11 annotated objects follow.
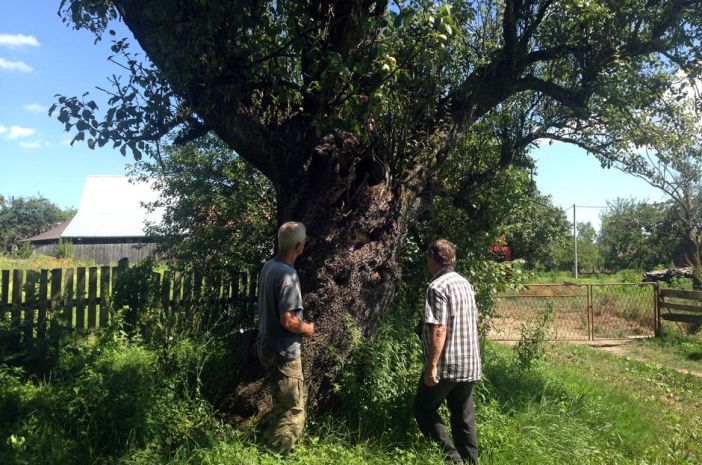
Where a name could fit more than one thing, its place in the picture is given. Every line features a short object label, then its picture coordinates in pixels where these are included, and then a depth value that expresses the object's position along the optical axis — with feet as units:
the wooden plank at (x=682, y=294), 41.57
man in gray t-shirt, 12.91
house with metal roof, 120.37
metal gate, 42.70
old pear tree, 16.14
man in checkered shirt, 13.41
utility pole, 123.64
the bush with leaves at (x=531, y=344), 22.18
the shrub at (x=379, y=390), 15.28
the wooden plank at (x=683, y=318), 40.88
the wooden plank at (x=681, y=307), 41.01
